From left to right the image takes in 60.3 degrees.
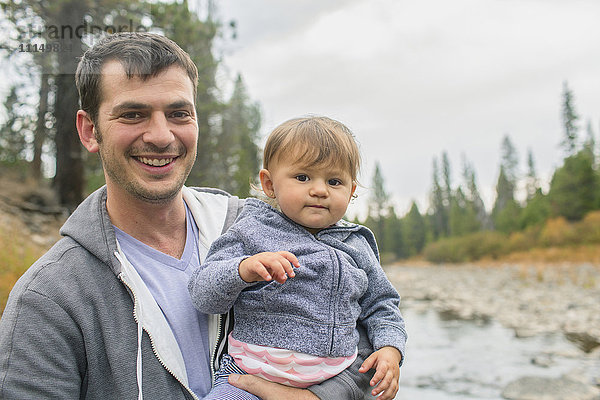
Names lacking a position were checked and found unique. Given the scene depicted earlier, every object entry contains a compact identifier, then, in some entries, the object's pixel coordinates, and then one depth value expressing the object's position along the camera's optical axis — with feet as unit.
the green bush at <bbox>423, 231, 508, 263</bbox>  120.98
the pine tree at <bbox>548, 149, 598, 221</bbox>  108.37
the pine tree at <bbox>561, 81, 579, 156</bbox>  141.23
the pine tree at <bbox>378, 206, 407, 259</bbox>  194.49
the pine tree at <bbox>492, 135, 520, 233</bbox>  183.52
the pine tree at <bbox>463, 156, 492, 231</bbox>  188.70
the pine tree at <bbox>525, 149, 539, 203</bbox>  177.17
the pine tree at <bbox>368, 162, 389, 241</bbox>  187.17
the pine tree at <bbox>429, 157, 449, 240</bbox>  202.18
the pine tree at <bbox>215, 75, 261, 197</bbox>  42.47
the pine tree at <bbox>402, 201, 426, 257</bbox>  192.24
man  5.35
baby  6.08
